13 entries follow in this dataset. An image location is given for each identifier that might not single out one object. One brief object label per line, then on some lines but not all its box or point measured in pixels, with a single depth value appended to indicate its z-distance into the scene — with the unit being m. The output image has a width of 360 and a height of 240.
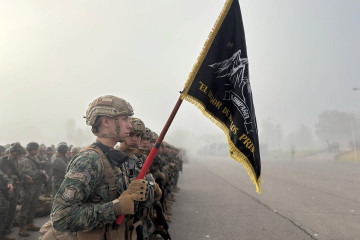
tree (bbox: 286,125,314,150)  130.50
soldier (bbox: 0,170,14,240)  5.57
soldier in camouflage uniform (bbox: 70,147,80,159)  9.10
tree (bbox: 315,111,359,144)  103.31
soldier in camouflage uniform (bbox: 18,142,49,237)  6.42
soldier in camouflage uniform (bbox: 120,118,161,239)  2.38
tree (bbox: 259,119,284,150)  142.88
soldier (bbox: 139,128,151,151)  4.84
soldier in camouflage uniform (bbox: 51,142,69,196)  7.26
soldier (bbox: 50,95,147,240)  1.81
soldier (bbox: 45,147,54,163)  12.30
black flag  2.79
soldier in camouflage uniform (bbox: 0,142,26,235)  5.89
